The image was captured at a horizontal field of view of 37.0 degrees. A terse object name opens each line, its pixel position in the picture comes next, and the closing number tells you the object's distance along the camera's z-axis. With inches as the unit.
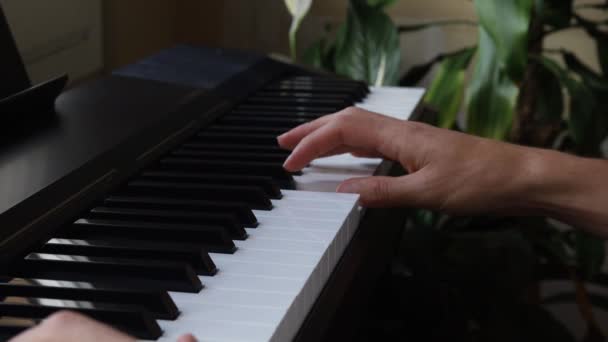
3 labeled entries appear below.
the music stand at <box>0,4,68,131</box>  38.9
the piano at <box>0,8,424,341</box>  25.1
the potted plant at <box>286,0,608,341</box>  63.9
